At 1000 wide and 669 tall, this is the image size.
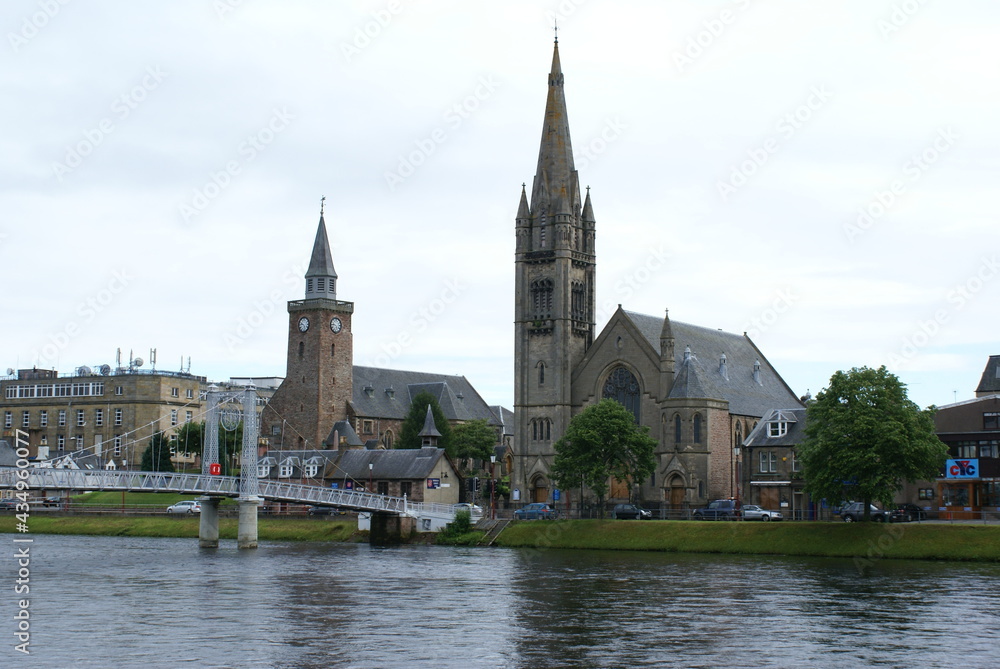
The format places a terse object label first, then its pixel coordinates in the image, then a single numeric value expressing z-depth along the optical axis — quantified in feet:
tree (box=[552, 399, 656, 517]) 299.58
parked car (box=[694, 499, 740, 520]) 287.69
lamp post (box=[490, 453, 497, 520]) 307.58
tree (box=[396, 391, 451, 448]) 429.38
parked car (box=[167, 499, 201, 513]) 362.00
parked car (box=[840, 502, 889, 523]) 262.06
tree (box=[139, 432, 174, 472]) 439.51
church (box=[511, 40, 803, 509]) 341.62
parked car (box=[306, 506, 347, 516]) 342.85
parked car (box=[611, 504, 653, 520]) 294.66
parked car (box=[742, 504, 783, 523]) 282.15
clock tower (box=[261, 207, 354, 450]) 443.32
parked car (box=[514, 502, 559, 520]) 299.38
